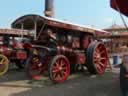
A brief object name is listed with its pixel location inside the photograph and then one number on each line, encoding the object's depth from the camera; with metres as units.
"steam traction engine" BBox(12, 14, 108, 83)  3.86
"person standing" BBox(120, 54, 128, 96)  2.35
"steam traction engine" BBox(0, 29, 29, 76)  4.42
